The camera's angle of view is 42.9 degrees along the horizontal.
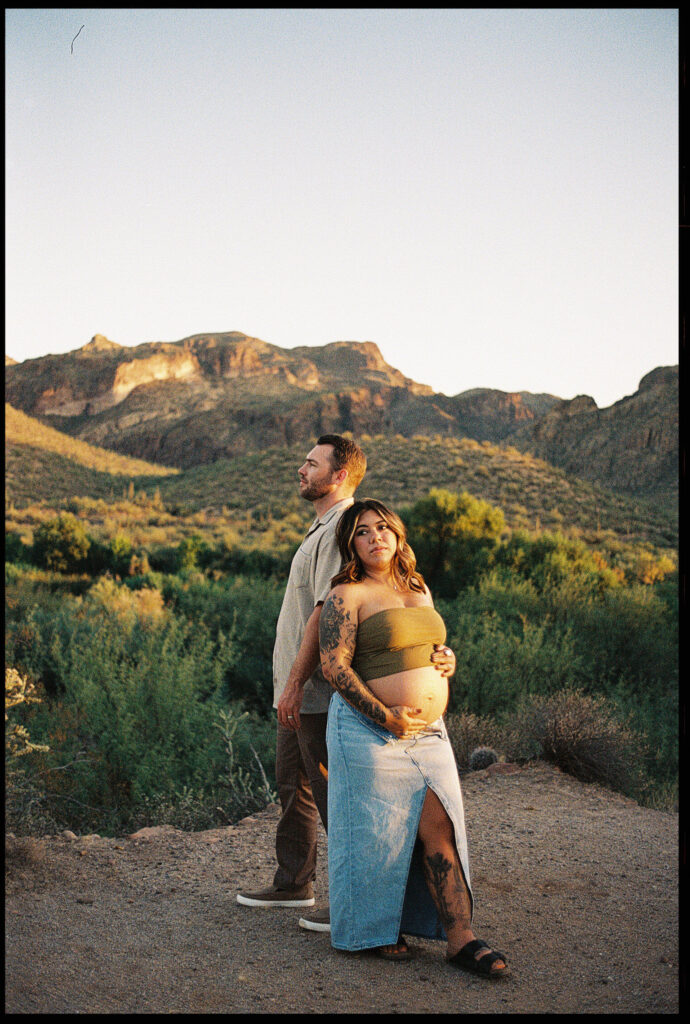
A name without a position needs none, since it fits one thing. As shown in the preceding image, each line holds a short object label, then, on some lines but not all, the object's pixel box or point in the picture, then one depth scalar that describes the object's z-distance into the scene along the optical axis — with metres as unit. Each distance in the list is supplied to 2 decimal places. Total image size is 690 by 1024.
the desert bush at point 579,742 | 7.54
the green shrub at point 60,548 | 25.78
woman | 3.59
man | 4.00
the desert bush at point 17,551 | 26.45
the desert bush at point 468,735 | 7.79
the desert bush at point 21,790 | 5.87
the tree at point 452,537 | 18.56
